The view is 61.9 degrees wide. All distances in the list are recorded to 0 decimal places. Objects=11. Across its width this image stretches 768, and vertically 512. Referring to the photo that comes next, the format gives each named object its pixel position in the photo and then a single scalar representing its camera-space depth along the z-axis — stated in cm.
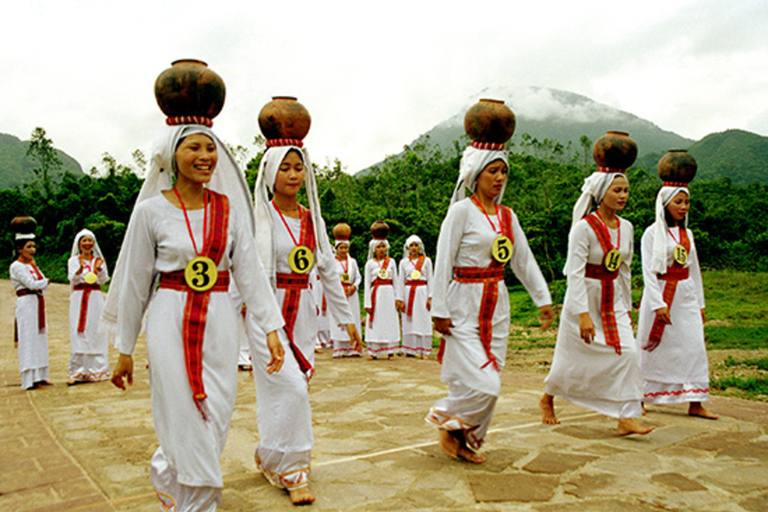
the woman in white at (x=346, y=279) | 1132
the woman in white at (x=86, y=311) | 882
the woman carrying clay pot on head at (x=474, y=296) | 426
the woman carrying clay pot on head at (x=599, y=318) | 505
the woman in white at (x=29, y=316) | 850
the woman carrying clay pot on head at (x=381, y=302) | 1118
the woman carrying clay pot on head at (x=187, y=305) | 302
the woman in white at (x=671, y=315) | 571
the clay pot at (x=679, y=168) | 612
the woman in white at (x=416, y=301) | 1123
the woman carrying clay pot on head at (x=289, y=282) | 375
